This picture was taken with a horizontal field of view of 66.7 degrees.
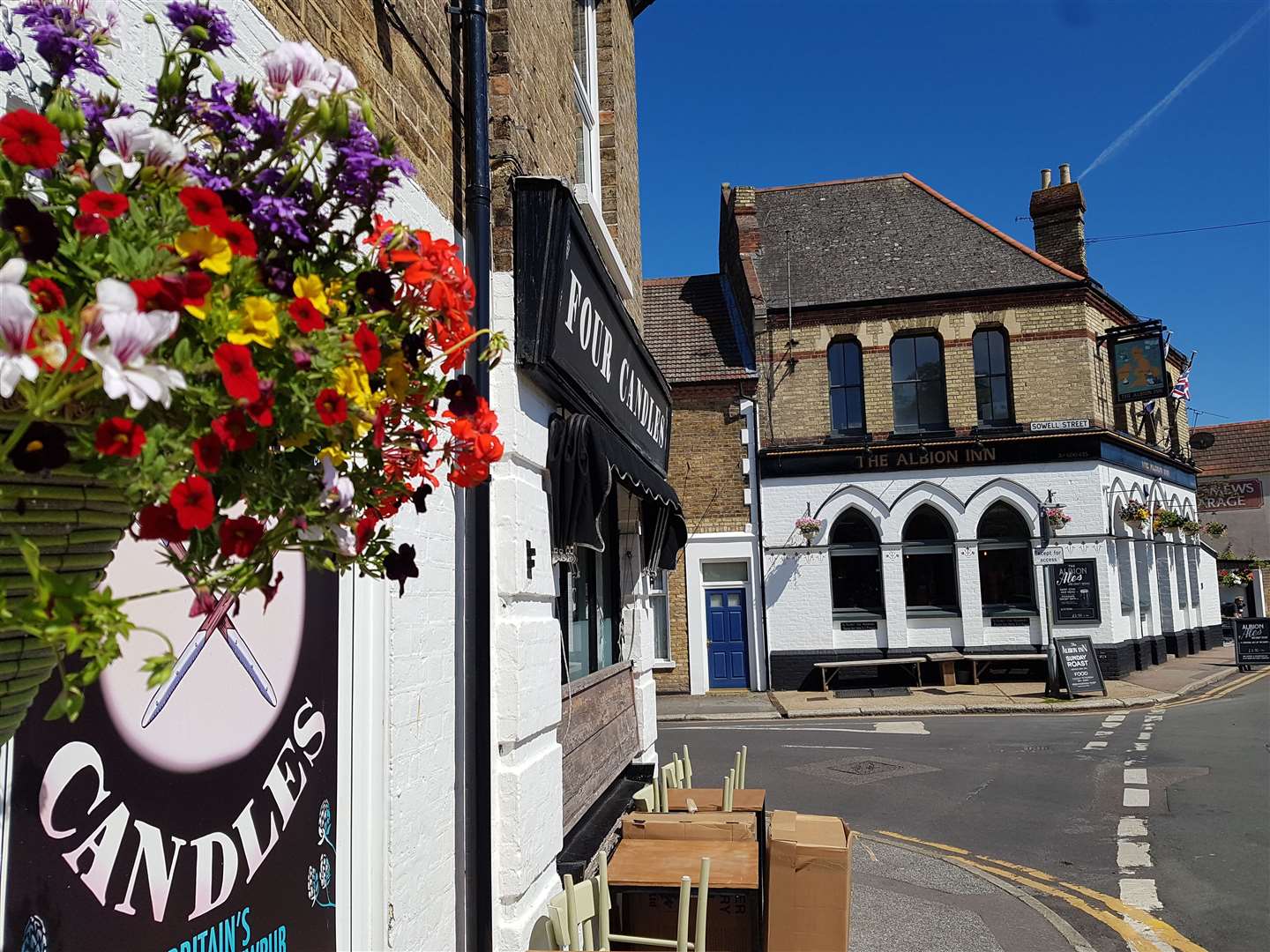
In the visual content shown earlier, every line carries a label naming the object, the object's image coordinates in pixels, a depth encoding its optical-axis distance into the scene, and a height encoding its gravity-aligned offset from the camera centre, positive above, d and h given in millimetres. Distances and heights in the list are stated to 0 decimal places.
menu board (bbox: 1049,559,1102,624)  19516 +5
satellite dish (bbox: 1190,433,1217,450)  32537 +4977
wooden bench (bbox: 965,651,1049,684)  19141 -1291
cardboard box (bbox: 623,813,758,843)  5609 -1311
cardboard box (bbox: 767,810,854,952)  4805 -1476
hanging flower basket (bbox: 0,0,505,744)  958 +310
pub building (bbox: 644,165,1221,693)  19688 +2659
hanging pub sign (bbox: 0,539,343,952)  2008 -438
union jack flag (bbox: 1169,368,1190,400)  24078 +4972
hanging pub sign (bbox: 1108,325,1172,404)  20141 +4672
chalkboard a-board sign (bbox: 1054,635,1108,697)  17500 -1365
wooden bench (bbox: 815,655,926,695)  19297 -1355
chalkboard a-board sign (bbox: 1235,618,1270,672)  21672 -1317
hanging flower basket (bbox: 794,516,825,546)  19781 +1451
